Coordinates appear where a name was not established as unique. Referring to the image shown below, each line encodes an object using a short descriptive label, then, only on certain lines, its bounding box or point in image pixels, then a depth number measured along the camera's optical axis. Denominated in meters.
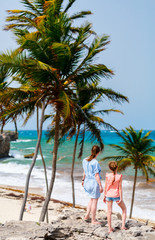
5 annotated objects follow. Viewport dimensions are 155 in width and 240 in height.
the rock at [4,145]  49.59
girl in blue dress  6.44
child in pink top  6.04
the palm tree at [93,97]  9.84
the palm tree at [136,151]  15.32
